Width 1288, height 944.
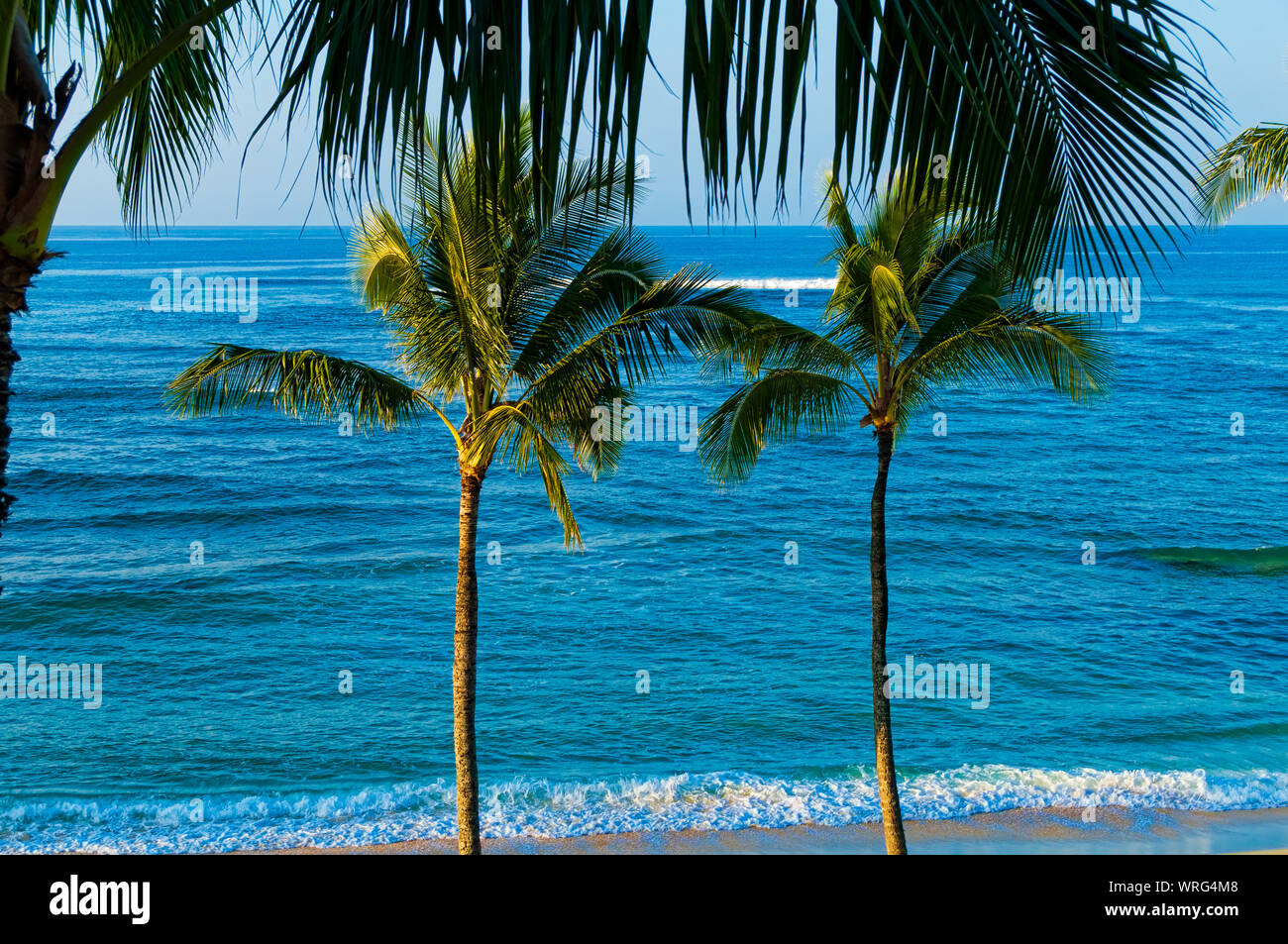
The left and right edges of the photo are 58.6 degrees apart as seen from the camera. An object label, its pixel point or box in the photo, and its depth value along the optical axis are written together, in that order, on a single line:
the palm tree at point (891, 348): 12.91
